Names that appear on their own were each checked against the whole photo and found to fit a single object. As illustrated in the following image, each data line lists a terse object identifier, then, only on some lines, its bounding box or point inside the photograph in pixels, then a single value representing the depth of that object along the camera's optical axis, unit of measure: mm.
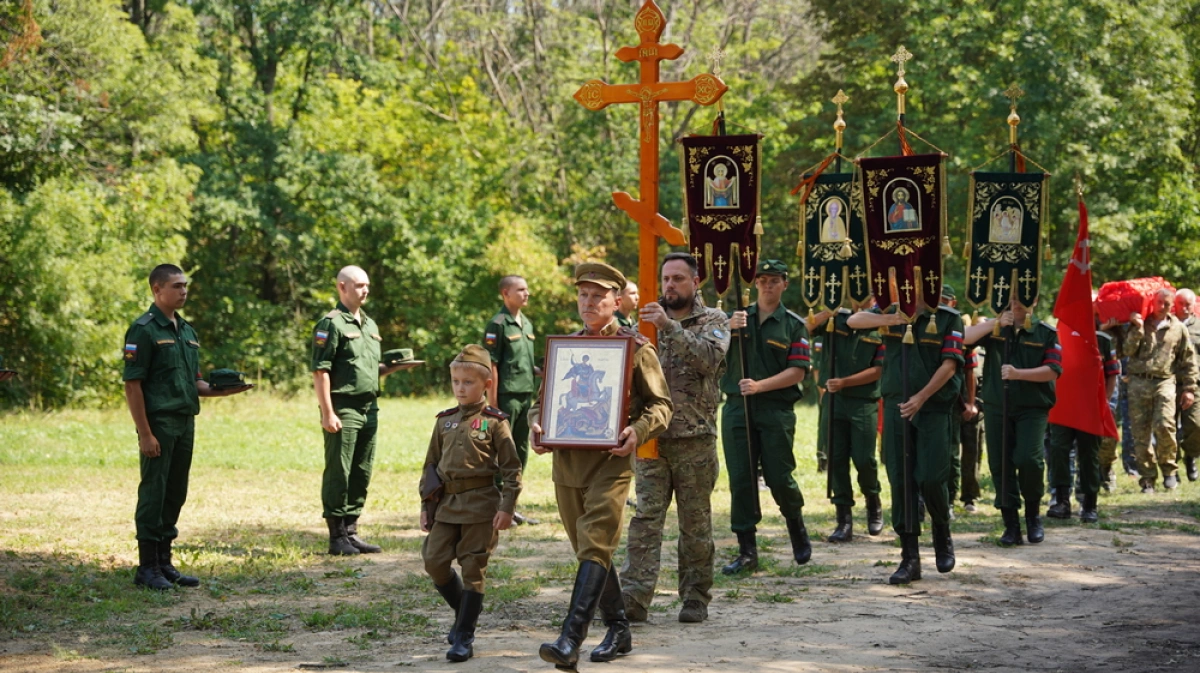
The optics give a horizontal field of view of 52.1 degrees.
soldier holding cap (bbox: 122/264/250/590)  8133
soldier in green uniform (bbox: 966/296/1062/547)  9766
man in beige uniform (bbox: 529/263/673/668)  5879
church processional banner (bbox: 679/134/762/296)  8469
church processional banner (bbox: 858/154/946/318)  8805
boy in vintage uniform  6250
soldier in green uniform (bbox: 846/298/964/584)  8320
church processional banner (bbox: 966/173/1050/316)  9336
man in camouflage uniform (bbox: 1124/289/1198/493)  13219
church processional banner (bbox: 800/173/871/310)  9742
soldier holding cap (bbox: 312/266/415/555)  9336
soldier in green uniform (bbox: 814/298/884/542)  10094
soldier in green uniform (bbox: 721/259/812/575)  8617
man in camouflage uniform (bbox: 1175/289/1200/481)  13992
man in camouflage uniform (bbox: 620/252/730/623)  6852
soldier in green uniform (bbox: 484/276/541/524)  10711
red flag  11008
